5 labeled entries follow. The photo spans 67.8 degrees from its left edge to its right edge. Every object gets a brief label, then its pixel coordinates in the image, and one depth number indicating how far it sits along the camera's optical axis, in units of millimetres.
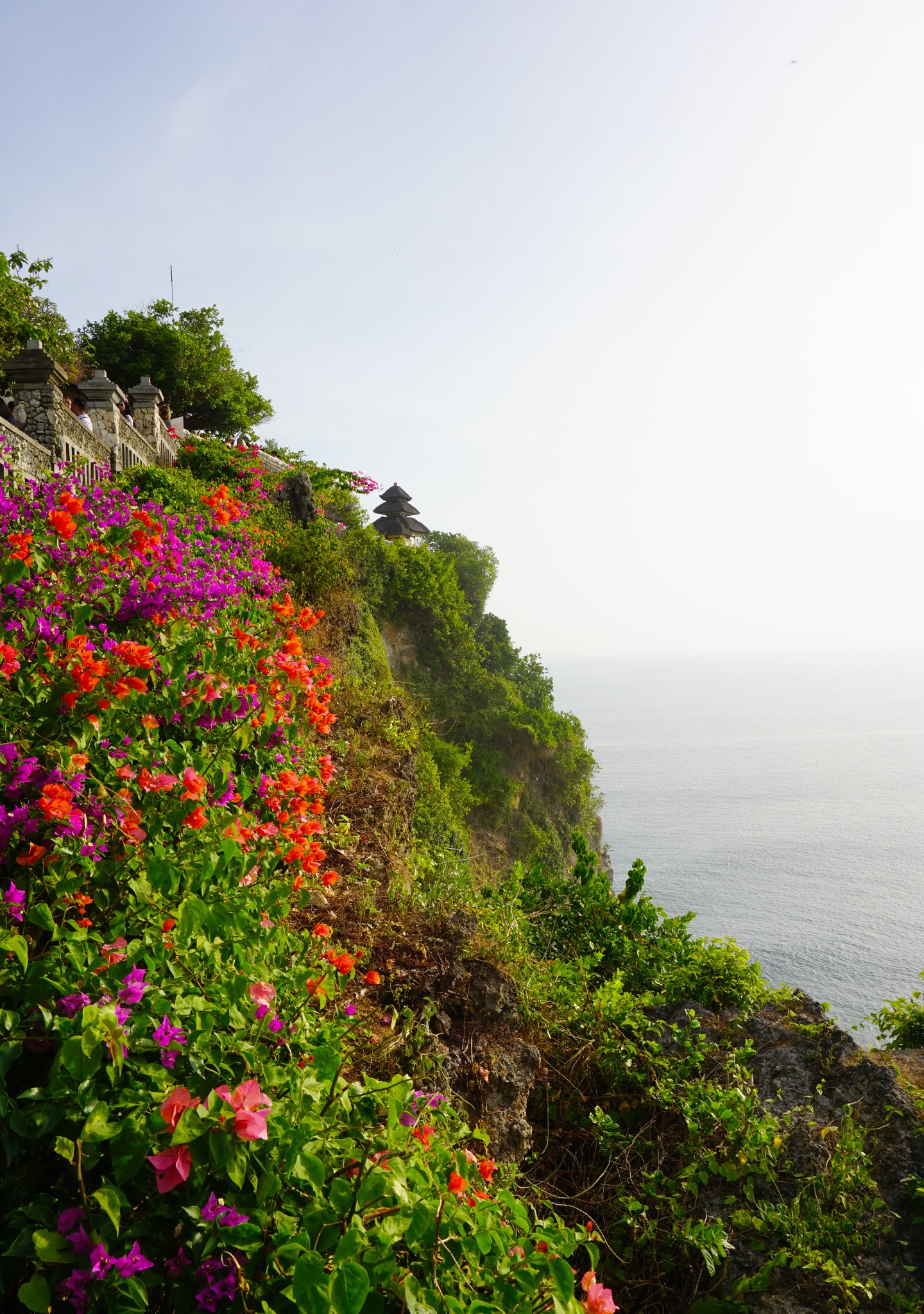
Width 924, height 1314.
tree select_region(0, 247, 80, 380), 15289
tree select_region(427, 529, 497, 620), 27172
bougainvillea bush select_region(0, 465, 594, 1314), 1321
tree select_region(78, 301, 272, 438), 21328
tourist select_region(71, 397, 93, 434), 10635
